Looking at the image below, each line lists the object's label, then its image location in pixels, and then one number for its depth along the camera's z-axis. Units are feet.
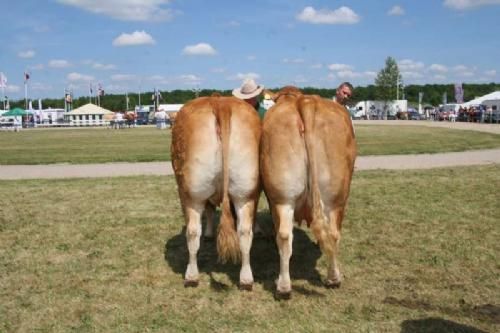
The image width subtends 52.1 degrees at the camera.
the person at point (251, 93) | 21.16
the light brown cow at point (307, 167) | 15.56
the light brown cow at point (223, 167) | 16.33
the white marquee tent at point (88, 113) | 264.72
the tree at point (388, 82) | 287.07
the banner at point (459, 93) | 248.11
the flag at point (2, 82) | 238.48
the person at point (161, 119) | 146.99
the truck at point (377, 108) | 263.49
